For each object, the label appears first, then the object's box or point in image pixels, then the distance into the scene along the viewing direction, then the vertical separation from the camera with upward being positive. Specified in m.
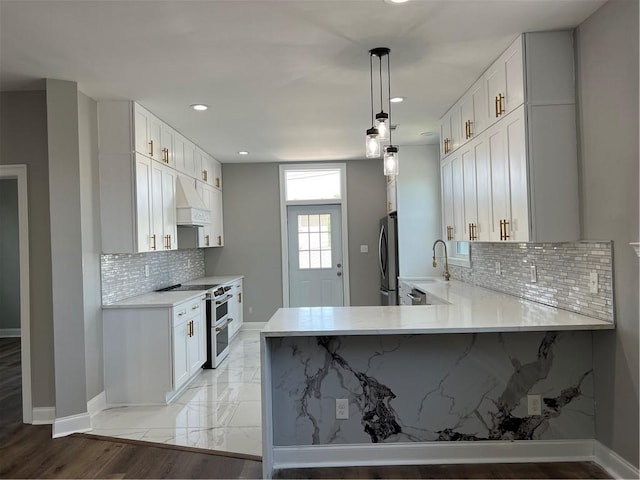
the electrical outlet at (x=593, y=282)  2.58 -0.27
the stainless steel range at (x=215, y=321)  4.99 -0.88
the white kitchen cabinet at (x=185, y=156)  5.03 +1.04
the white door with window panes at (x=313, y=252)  7.08 -0.16
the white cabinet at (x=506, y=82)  2.84 +1.04
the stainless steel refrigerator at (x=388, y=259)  5.90 -0.26
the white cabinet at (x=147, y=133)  3.97 +1.04
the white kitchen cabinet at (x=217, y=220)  6.46 +0.35
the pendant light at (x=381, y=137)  2.74 +0.62
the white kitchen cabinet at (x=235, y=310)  6.06 -0.93
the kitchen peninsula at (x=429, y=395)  2.75 -0.96
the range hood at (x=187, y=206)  4.93 +0.42
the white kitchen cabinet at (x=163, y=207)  4.32 +0.38
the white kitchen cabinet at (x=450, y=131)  4.15 +1.03
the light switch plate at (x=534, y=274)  3.27 -0.28
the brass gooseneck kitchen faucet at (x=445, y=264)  5.22 -0.30
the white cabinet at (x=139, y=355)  3.86 -0.93
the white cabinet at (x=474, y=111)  3.46 +1.02
